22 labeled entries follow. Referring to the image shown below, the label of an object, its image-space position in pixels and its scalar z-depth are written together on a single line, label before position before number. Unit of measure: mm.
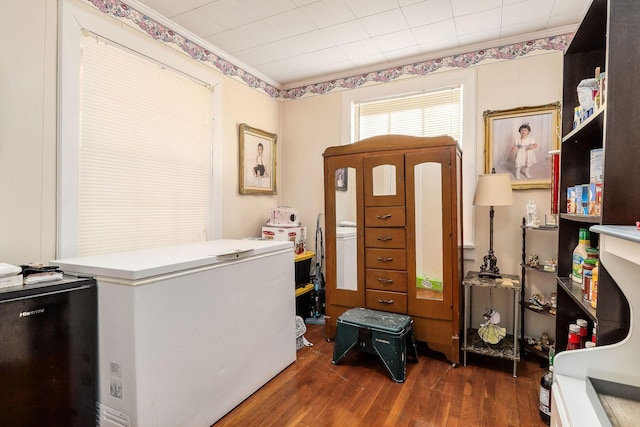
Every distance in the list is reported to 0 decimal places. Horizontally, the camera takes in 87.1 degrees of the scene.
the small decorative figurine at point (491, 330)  2480
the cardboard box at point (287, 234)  3275
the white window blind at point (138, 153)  2119
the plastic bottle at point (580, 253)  1622
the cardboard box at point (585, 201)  1445
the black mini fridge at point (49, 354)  1268
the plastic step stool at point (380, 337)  2279
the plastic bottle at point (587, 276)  1413
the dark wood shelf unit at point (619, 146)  1045
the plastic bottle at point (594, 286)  1329
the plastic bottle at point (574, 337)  1531
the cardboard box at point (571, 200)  1626
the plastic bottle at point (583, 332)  1519
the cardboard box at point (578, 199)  1527
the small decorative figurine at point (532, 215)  2600
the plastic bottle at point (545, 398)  1796
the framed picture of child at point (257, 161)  3309
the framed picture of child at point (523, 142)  2654
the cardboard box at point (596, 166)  1368
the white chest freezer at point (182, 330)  1472
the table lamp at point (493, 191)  2506
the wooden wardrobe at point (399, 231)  2494
